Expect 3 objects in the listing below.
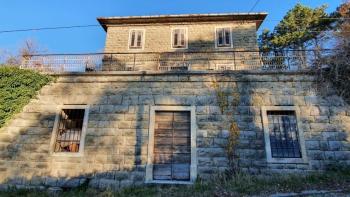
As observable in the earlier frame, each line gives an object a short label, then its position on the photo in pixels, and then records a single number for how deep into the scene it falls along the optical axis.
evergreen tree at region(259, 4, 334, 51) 21.77
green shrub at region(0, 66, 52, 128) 9.70
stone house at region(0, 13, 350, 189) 8.75
